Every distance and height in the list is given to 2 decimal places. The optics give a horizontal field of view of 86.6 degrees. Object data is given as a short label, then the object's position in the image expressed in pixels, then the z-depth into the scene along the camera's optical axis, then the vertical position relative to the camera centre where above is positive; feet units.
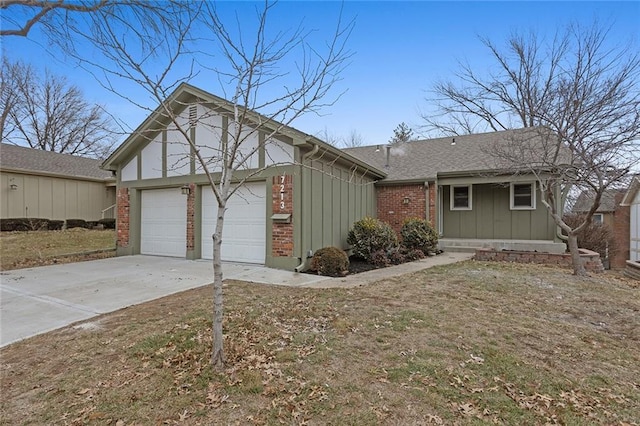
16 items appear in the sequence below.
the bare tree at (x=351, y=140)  103.30 +23.62
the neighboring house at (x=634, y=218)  48.24 -0.13
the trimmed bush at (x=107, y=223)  59.93 -1.38
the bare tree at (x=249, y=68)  10.93 +5.96
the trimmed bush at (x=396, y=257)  31.53 -3.83
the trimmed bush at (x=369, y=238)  30.73 -2.01
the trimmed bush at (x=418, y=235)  34.19 -1.91
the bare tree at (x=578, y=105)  23.95 +8.85
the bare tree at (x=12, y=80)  52.70 +23.79
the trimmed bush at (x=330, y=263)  25.67 -3.57
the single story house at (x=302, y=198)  26.96 +1.89
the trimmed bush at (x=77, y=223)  56.59 -1.35
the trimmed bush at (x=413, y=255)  33.16 -3.81
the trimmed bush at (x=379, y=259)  30.04 -3.85
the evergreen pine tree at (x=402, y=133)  104.01 +26.15
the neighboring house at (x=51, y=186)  51.42 +4.86
